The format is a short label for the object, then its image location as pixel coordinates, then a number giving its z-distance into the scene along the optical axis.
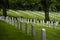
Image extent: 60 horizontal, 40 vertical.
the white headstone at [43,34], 9.62
